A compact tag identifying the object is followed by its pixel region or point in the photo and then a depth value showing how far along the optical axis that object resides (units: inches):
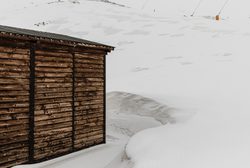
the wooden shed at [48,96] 275.7
